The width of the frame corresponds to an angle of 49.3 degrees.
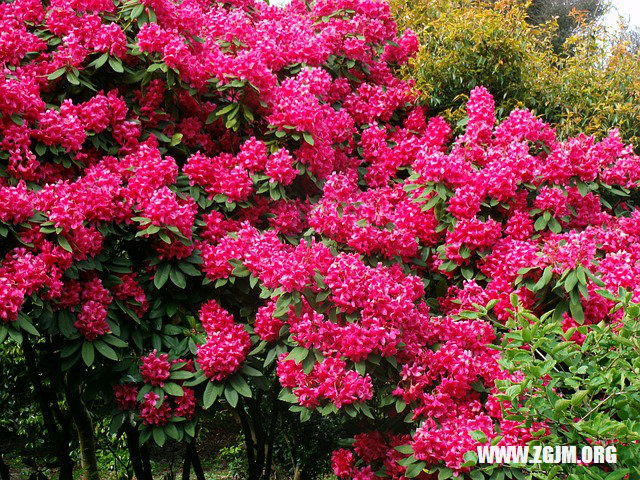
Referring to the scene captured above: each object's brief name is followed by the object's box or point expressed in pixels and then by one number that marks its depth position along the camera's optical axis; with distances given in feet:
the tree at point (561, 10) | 46.60
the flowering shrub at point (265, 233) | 10.85
